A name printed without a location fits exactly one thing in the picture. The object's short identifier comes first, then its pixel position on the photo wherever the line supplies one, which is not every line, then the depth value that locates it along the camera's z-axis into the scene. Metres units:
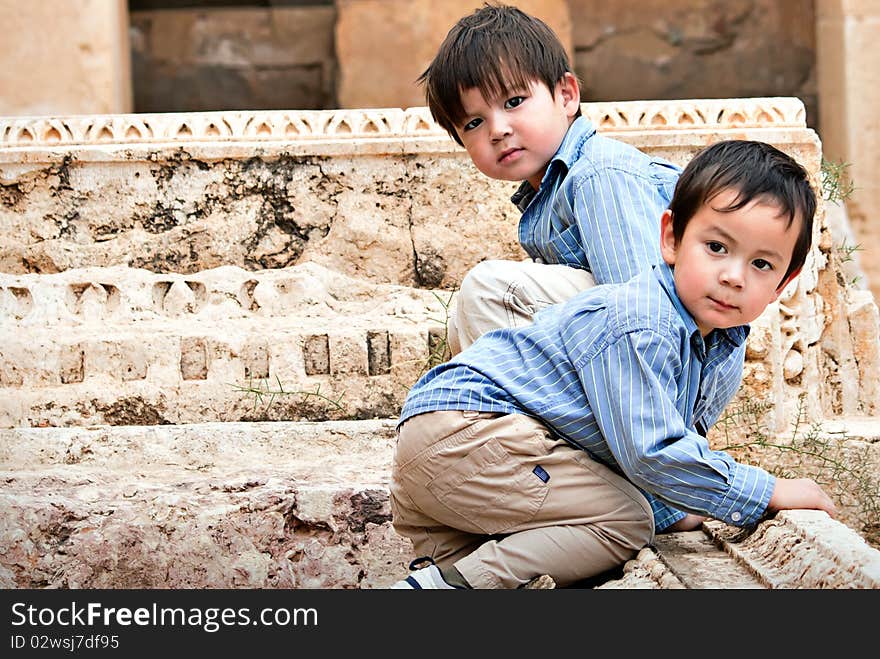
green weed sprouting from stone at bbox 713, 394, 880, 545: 5.34
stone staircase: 4.48
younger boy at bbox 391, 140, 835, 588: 3.35
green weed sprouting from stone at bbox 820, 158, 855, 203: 7.01
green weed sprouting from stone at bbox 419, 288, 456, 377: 5.71
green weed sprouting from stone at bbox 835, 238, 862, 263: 6.81
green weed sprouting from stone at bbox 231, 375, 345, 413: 5.66
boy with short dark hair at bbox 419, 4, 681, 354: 4.02
